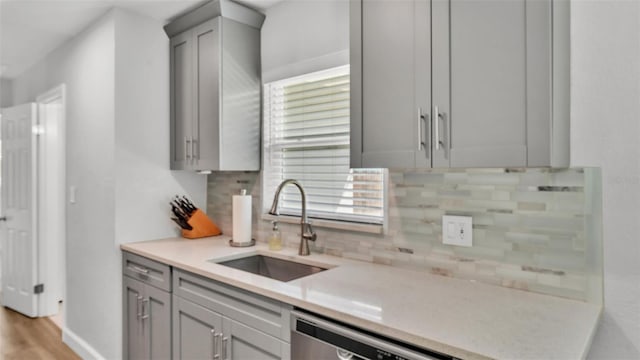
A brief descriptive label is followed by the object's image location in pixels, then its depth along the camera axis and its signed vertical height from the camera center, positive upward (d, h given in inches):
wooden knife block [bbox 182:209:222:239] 109.9 -13.8
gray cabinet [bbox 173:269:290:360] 62.1 -25.2
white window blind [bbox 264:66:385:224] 86.7 +6.0
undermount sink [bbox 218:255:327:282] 85.0 -19.9
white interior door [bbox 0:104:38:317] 147.7 -12.3
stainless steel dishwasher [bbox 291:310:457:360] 46.5 -20.9
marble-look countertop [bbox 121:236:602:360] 42.5 -17.4
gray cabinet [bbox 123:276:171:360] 87.6 -33.3
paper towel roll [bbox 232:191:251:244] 98.4 -10.3
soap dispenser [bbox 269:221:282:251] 92.4 -14.6
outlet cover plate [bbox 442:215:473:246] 67.3 -9.1
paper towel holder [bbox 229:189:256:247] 97.8 -16.2
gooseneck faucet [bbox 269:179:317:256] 86.4 -12.2
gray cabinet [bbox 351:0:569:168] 48.9 +12.8
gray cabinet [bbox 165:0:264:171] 97.4 +22.7
